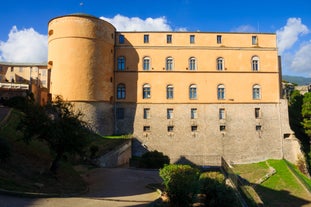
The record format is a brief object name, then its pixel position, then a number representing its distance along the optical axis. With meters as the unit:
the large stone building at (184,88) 34.50
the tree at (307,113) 38.41
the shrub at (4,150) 14.43
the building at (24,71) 67.75
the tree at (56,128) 15.97
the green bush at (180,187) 12.51
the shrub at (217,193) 12.98
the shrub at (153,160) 26.61
